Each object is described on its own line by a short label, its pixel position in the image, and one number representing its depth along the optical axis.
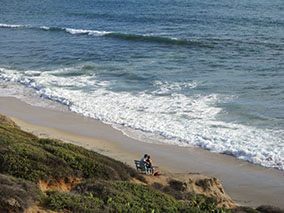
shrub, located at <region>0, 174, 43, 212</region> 15.30
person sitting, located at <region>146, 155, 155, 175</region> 25.57
